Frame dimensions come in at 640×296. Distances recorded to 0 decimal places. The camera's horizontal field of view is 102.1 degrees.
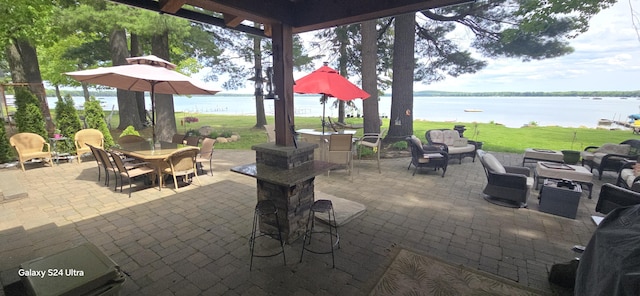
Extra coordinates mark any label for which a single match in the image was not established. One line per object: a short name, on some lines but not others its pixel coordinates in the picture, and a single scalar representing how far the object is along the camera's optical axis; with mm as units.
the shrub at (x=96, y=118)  7828
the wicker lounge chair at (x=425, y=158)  6211
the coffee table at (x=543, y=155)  6117
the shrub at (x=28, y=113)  7152
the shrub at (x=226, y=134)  11634
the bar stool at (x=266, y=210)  2797
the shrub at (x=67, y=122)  7500
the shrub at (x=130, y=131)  7846
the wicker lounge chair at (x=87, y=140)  7016
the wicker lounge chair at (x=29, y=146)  6312
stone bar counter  3137
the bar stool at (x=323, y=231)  2930
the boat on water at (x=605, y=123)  18031
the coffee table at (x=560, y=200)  3959
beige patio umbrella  4594
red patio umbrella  5324
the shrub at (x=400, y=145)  8791
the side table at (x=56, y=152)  7086
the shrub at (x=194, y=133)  11604
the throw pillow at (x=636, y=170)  4590
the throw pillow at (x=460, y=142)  7617
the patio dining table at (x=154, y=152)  4986
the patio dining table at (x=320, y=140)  6148
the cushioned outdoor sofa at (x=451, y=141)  7476
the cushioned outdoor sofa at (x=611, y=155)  5624
